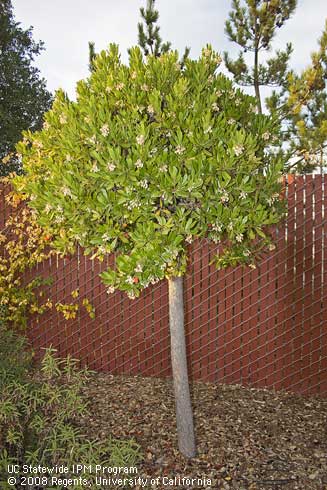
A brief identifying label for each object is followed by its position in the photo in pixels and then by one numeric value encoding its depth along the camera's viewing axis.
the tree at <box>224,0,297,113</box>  11.36
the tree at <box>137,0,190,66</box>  10.20
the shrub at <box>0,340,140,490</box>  2.35
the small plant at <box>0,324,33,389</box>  3.47
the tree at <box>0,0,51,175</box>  11.33
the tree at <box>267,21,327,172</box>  10.20
